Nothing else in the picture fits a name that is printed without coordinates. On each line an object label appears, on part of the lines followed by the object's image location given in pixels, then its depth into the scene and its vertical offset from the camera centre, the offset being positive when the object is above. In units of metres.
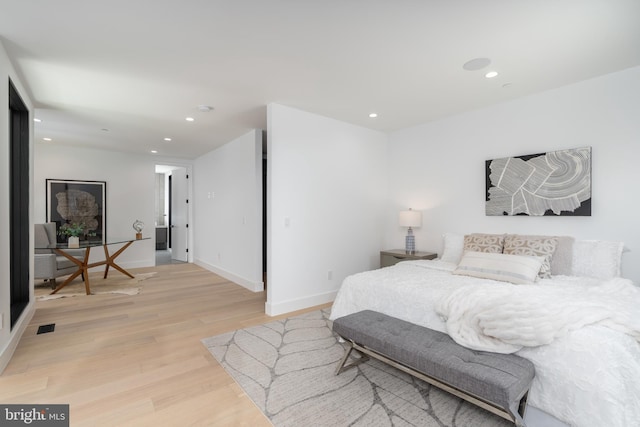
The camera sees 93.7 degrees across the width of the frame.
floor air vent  3.05 -1.24
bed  1.50 -0.66
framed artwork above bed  2.96 +0.30
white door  7.08 -0.10
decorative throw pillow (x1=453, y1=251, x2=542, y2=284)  2.59 -0.50
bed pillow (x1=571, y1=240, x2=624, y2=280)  2.64 -0.42
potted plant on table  4.40 -0.39
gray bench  1.50 -0.85
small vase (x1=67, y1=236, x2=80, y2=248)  4.37 -0.49
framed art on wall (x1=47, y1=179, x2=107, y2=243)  5.61 +0.09
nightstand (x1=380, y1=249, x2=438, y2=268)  3.99 -0.61
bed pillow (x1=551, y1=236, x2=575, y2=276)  2.82 -0.44
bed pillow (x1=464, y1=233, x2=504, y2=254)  3.18 -0.34
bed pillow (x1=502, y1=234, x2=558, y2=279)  2.78 -0.35
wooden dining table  4.37 -0.74
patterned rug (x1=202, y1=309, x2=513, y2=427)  1.80 -1.24
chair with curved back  4.48 -0.78
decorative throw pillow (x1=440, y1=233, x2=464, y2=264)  3.63 -0.44
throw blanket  1.68 -0.61
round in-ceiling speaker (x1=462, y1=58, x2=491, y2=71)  2.50 +1.26
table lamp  4.21 -0.16
